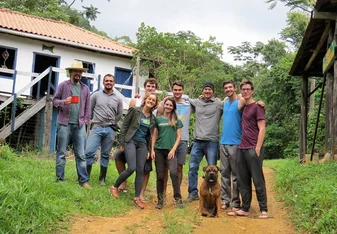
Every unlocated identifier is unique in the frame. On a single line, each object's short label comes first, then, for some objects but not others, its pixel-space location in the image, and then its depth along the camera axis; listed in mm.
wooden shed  6992
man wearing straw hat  5887
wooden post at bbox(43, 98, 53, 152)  11570
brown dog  5258
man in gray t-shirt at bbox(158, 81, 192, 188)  6166
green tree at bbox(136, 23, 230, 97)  16156
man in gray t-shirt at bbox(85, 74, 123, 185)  6336
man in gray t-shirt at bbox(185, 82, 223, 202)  6020
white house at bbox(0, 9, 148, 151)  14844
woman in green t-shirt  5645
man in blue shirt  5586
